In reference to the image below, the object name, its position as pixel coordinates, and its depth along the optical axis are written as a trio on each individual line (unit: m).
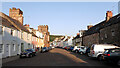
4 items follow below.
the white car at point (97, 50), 11.02
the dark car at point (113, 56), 7.95
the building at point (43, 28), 61.22
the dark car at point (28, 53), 14.18
